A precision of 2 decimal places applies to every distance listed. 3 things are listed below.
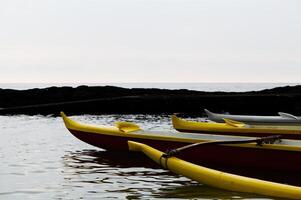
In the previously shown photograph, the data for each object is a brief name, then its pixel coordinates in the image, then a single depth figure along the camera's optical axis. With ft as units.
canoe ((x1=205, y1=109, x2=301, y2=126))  75.15
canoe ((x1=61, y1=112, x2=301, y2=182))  45.60
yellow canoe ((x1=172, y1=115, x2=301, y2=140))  63.16
